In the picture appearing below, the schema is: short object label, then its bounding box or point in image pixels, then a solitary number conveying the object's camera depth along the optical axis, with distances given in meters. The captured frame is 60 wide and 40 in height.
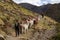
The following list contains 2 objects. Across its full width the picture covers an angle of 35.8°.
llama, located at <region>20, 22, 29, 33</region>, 15.70
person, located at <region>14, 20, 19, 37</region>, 15.35
